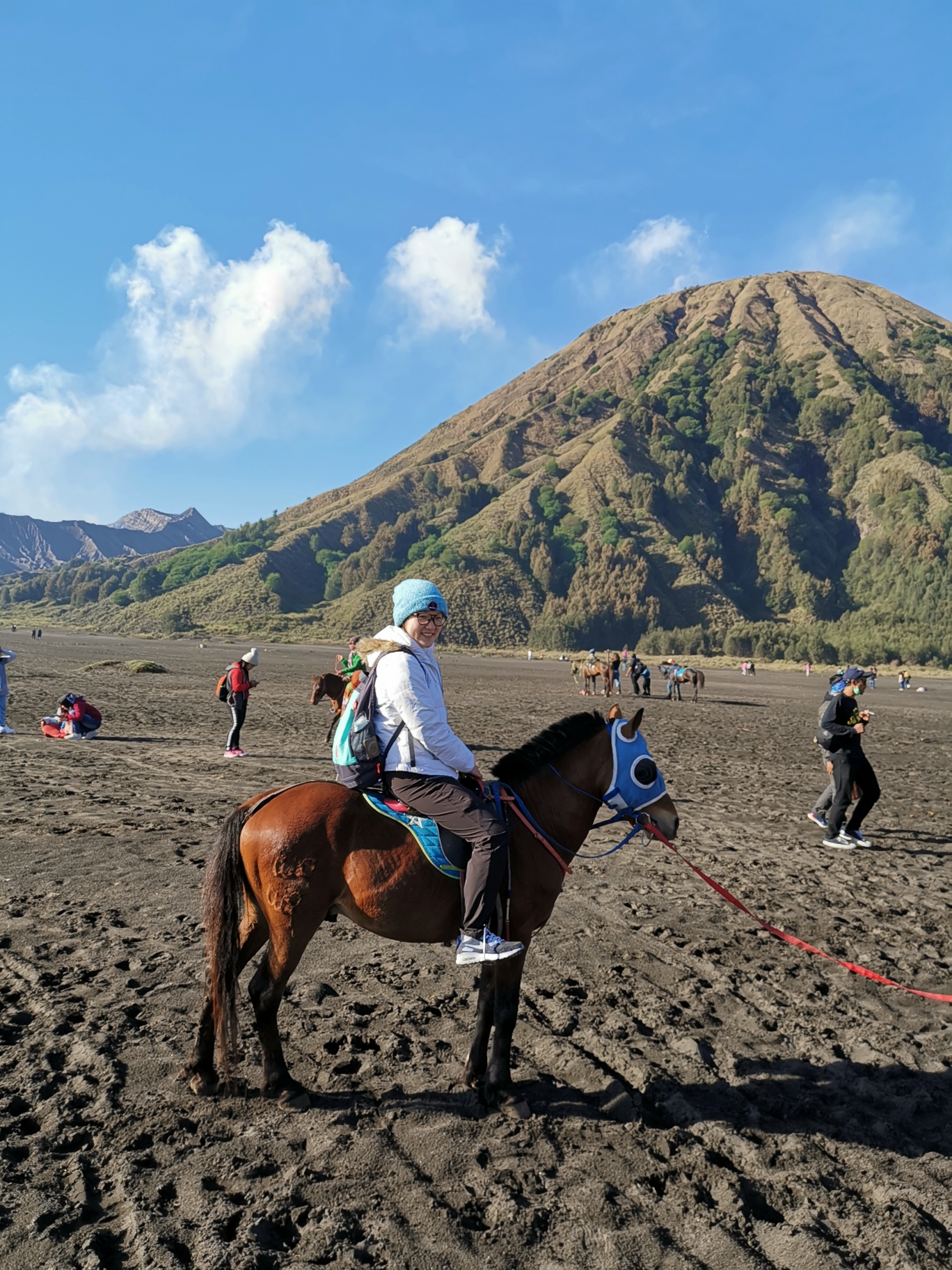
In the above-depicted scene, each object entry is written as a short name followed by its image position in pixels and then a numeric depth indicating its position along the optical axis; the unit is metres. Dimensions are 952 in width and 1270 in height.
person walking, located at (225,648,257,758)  14.55
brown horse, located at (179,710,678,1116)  4.04
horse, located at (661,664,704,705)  35.09
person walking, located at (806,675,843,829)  9.89
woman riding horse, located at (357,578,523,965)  4.08
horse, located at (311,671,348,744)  13.93
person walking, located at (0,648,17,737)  15.89
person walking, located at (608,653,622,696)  34.09
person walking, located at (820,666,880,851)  9.61
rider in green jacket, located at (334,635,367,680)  11.62
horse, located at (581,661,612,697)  34.78
